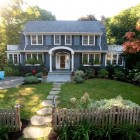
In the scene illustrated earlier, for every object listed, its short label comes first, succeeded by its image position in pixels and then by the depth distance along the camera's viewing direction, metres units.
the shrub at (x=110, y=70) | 25.19
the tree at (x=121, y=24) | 33.99
